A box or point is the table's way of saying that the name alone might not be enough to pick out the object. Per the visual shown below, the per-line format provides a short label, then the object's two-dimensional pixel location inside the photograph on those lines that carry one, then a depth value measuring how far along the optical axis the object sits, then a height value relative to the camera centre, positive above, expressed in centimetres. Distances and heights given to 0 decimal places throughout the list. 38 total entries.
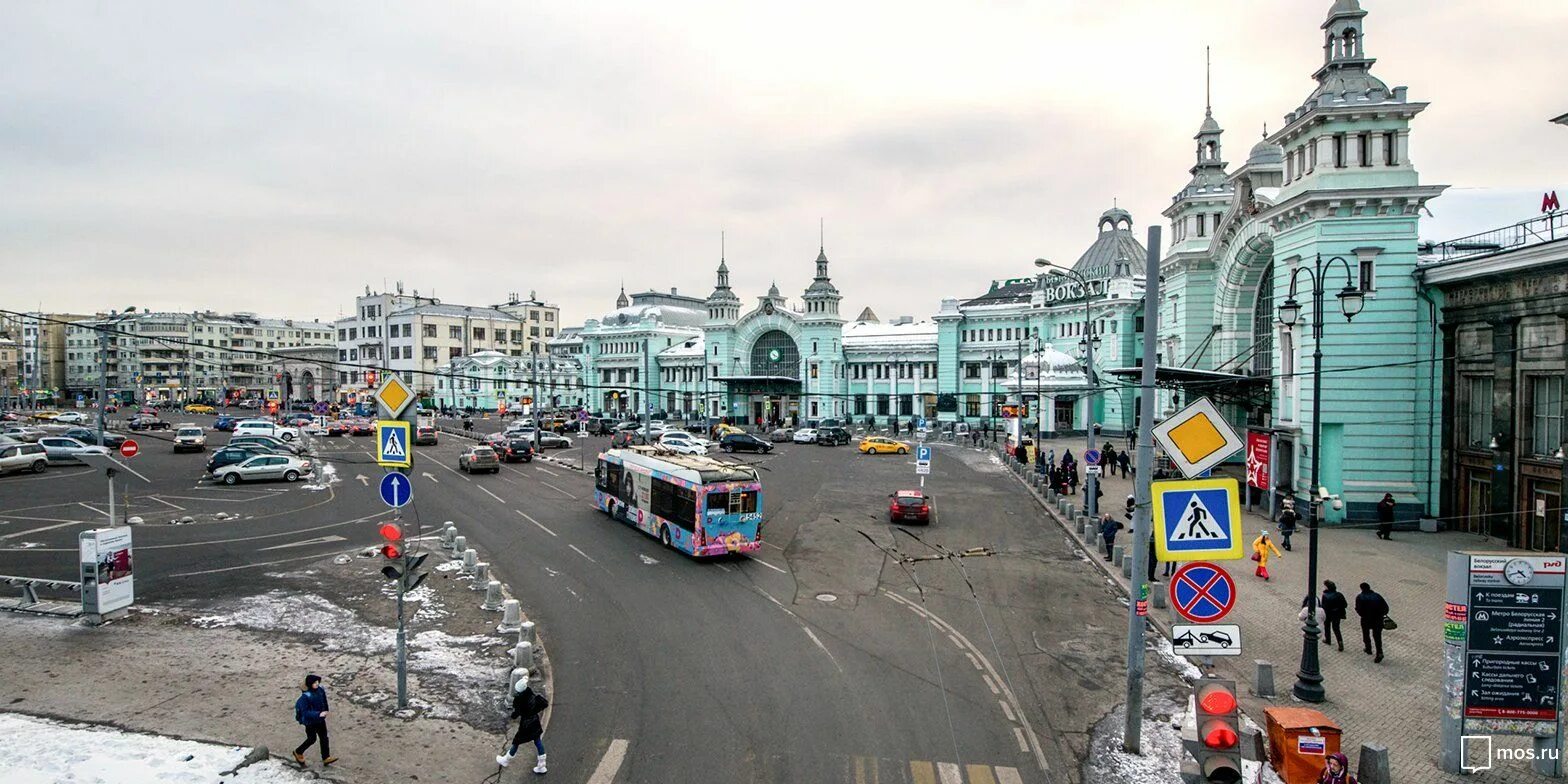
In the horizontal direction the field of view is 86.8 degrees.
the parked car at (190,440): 5047 -368
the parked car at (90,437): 4747 -334
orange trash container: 961 -425
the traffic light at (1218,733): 924 -397
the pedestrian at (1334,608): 1500 -408
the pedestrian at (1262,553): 2033 -421
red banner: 2975 -279
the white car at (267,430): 5384 -326
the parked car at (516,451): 4716 -401
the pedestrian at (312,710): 1003 -401
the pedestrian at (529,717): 1016 -413
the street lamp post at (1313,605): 1286 -349
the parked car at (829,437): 5881 -396
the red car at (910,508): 2764 -423
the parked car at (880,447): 5228 -414
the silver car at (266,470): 3603 -398
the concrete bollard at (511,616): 1591 -454
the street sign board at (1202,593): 993 -255
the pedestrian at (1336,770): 916 -430
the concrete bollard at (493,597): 1719 -450
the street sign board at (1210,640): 997 -313
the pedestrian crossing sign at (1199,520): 1002 -169
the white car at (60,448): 4209 -350
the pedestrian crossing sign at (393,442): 1294 -98
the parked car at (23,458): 3791 -367
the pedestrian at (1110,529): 2300 -410
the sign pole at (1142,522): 1095 -191
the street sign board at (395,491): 1290 -173
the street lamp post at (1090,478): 2662 -316
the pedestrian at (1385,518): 2531 -418
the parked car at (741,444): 5312 -404
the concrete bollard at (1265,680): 1302 -469
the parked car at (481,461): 4119 -401
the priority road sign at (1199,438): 1052 -72
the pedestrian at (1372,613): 1440 -403
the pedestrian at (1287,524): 2434 -417
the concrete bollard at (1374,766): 966 -450
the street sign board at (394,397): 1350 -27
